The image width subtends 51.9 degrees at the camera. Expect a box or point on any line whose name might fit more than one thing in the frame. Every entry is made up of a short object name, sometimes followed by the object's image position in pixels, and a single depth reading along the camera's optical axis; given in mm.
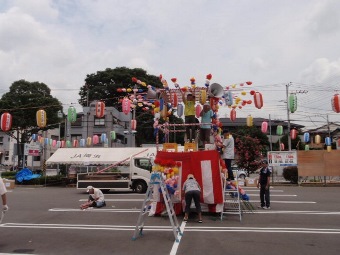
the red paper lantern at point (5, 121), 25047
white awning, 24830
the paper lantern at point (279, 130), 34712
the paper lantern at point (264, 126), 29803
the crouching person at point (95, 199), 13797
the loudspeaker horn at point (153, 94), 12154
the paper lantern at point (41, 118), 25797
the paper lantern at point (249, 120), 26375
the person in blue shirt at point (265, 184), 12648
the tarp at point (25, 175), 28047
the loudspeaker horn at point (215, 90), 11555
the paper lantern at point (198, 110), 12181
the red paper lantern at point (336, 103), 19703
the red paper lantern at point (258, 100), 19703
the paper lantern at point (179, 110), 13195
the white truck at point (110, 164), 20016
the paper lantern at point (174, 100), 12827
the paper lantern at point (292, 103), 22484
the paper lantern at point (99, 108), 25430
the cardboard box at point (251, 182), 26172
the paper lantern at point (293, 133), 34531
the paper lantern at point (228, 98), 12251
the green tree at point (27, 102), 38000
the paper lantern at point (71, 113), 26781
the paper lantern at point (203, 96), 11633
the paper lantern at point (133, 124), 31250
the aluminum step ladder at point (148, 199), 7914
